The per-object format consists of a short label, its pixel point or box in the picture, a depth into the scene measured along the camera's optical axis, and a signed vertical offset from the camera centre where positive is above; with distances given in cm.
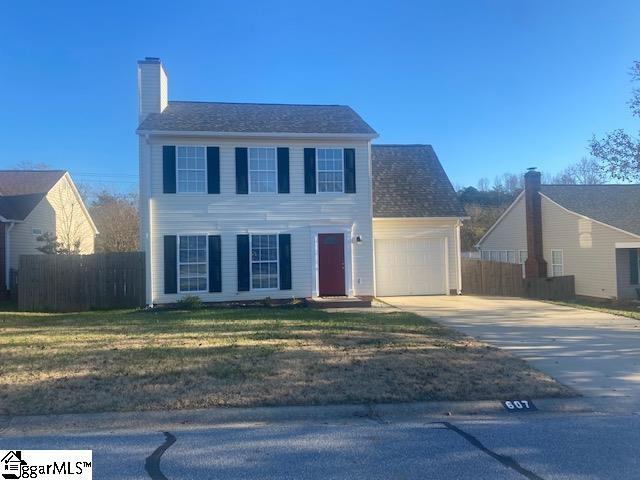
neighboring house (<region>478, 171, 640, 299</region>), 2150 +90
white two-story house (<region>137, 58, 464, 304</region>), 1627 +186
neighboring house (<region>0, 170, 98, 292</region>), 2091 +244
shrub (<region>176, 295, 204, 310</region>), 1569 -133
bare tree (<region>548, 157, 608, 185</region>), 4321 +744
